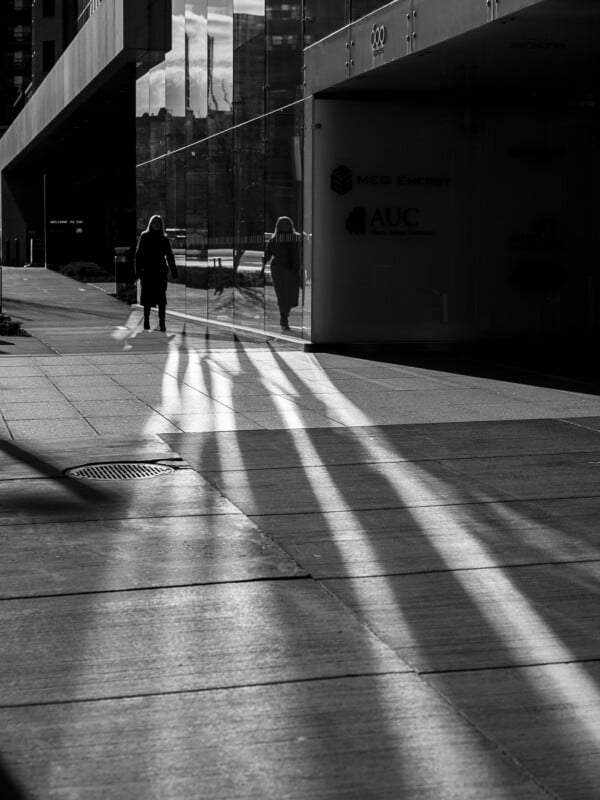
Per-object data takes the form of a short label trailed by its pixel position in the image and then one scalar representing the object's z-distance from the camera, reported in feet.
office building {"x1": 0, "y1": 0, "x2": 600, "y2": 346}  54.90
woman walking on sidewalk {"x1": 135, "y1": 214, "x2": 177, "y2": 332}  70.54
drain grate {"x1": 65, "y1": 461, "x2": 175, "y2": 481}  26.73
